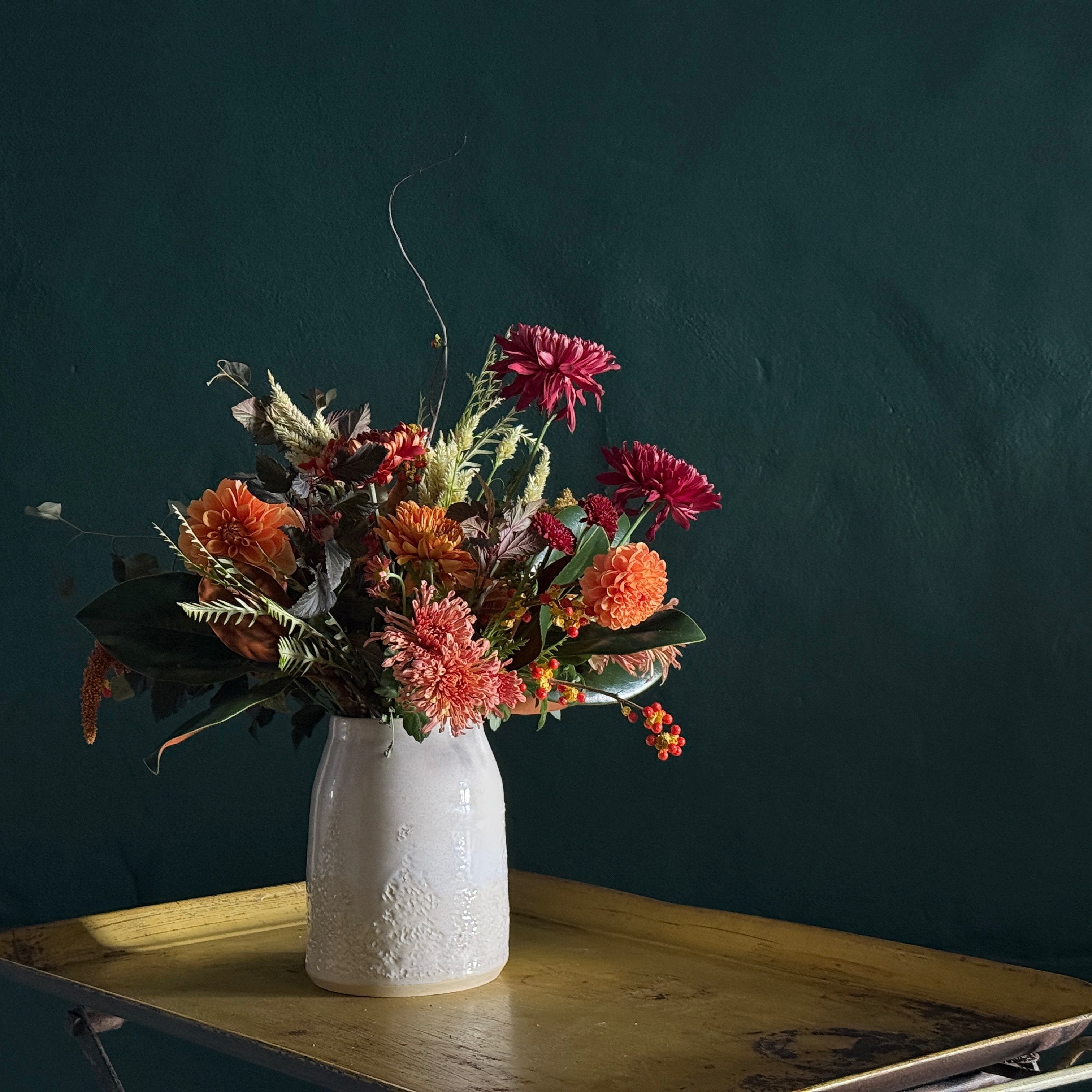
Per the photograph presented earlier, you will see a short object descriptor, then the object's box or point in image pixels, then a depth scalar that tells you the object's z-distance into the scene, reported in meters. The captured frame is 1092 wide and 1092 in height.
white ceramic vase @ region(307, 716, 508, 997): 2.06
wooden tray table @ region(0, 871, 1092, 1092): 1.90
